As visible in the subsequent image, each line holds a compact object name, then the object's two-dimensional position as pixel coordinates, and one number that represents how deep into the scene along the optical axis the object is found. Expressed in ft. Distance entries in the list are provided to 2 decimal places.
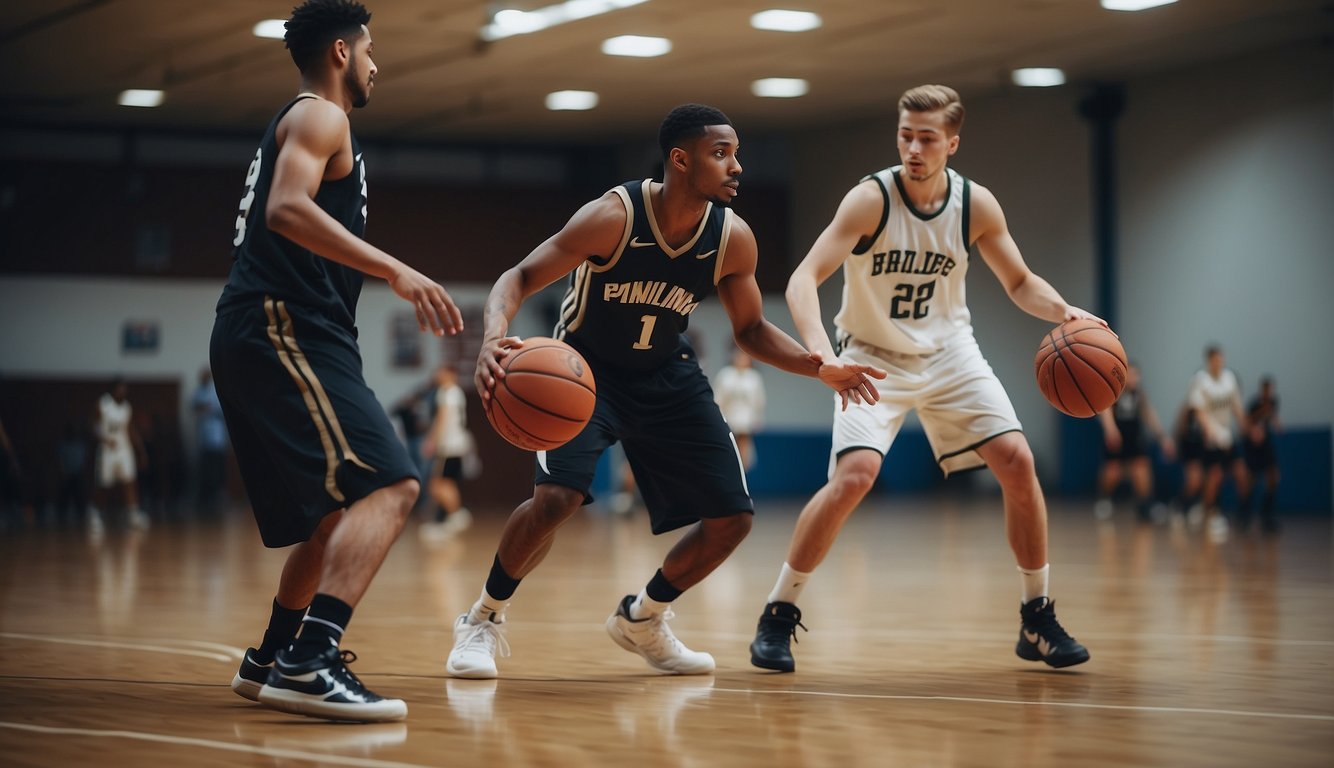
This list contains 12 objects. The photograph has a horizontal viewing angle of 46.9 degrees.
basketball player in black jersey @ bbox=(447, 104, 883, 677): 15.81
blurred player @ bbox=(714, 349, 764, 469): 60.59
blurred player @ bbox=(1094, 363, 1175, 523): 51.34
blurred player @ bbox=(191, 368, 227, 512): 62.05
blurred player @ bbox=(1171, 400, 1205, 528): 48.78
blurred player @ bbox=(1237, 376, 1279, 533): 46.22
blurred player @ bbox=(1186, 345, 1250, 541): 47.65
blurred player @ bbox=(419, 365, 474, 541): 49.44
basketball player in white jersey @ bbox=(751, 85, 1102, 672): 17.30
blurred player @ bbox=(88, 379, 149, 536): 55.01
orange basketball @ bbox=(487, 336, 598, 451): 14.33
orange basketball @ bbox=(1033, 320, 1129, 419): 16.57
